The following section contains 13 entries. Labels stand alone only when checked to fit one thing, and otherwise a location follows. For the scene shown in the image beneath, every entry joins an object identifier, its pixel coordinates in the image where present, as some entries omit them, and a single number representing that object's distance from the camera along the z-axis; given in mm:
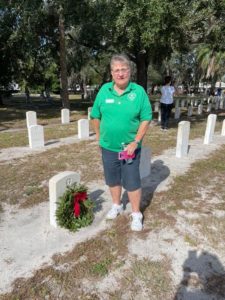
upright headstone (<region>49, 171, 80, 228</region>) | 2900
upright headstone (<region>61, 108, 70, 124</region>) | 10129
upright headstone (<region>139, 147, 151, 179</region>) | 4472
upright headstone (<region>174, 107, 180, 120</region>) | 11689
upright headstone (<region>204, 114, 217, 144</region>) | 6884
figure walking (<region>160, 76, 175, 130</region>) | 8328
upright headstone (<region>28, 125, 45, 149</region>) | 6199
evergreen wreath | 2885
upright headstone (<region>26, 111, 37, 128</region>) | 8067
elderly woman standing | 2506
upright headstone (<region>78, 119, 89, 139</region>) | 7404
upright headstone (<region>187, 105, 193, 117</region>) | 12554
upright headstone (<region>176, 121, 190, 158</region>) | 5553
